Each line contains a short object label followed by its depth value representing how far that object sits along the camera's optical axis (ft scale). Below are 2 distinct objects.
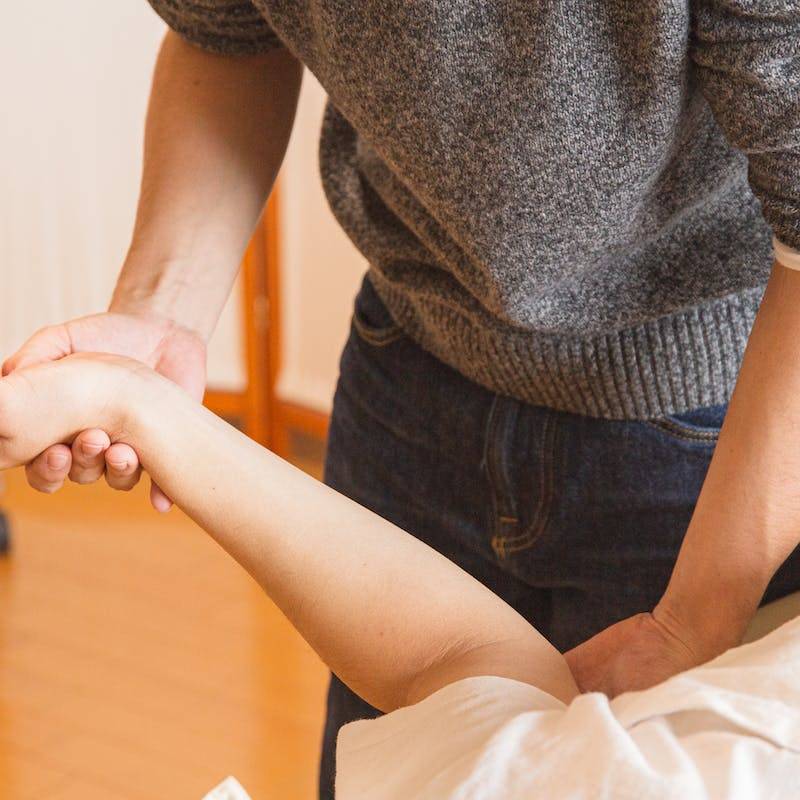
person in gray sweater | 4.24
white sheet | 3.83
